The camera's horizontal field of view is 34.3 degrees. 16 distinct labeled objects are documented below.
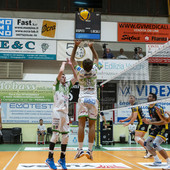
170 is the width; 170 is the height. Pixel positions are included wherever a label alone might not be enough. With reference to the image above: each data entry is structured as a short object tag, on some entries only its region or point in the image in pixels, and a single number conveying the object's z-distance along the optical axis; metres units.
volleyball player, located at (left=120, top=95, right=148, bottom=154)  9.14
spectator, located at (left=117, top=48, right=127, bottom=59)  17.34
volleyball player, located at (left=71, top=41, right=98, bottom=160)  5.34
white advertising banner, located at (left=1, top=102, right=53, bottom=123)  17.06
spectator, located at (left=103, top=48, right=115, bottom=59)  17.30
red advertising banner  17.77
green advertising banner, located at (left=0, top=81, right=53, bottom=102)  17.27
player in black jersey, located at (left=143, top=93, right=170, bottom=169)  6.68
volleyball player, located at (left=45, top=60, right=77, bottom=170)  5.96
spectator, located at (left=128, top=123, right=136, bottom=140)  16.33
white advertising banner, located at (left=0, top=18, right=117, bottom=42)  17.14
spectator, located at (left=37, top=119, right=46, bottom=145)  16.28
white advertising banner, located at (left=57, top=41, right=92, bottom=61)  17.14
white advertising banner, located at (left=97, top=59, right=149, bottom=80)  16.86
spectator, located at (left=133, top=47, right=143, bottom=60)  17.38
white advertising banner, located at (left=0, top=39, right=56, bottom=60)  16.98
